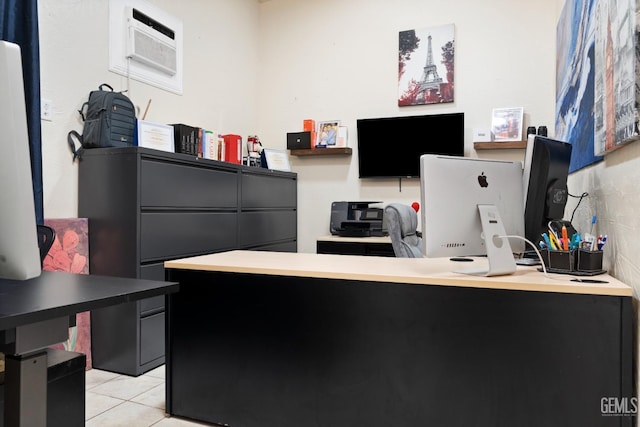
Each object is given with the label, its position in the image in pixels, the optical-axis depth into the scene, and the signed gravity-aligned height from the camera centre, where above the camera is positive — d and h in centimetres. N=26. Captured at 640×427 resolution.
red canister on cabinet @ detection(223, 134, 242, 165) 387 +54
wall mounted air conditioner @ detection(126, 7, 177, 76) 319 +130
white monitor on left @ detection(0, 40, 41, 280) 72 +5
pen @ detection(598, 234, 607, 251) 175 -14
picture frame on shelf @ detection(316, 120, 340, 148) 450 +78
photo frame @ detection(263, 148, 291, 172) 431 +50
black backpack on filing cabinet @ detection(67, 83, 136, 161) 274 +56
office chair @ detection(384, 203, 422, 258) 249 -12
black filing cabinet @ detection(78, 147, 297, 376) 265 -11
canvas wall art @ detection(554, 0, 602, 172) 218 +75
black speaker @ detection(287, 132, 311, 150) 454 +72
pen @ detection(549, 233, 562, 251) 175 -14
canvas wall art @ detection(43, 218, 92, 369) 257 -27
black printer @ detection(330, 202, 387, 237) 417 -11
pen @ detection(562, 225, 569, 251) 173 -13
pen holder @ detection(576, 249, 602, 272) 165 -20
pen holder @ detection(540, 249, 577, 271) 167 -20
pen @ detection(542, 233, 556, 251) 175 -14
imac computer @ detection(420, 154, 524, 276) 165 -1
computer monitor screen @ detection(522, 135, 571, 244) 185 +11
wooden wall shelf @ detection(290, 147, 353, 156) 447 +60
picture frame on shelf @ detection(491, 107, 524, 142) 388 +76
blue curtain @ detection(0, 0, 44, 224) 243 +81
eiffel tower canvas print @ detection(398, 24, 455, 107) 418 +139
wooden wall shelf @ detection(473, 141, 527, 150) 387 +57
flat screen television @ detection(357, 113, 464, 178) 409 +65
